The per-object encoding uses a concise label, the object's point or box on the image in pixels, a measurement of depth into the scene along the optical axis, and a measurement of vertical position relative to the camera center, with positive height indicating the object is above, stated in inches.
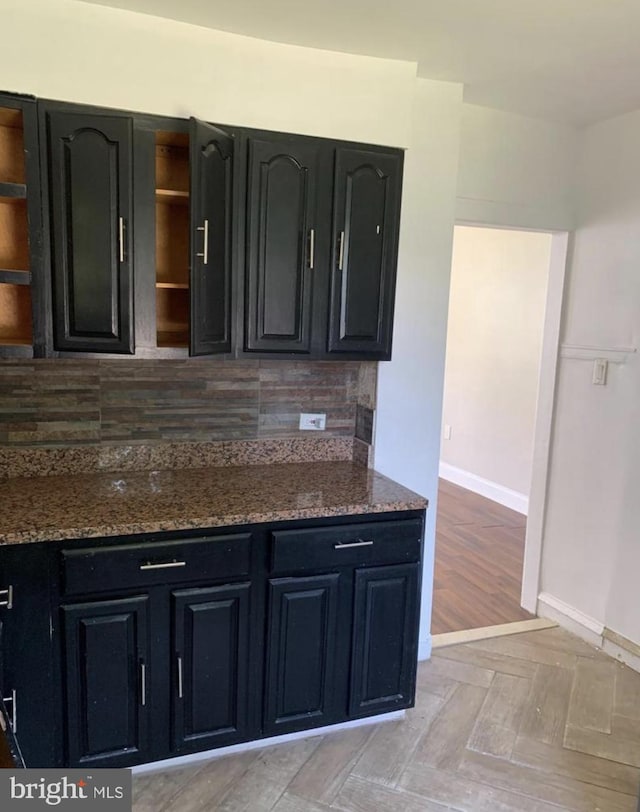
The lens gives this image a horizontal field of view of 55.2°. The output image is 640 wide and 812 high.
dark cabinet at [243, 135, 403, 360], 88.4 +11.6
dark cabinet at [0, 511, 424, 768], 73.0 -40.9
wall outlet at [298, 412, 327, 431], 106.8 -17.0
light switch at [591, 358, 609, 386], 116.9 -6.7
